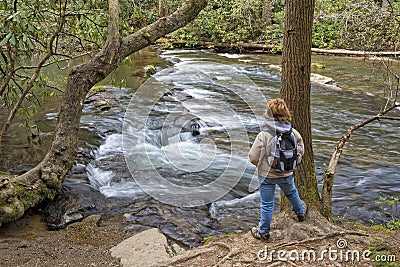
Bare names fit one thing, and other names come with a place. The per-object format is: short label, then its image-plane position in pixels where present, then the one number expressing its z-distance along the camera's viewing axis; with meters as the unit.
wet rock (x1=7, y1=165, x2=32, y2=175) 6.45
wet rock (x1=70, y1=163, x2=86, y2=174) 6.66
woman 3.54
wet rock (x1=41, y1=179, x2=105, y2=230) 5.12
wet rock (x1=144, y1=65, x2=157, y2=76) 15.08
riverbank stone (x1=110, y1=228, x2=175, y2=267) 3.96
